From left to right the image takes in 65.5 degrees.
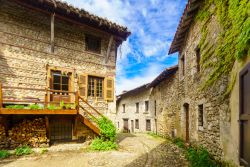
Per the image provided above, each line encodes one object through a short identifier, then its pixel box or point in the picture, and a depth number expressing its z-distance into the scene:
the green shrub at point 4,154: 8.02
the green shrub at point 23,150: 8.51
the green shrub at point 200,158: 6.49
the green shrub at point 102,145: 9.77
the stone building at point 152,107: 13.66
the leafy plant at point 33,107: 8.48
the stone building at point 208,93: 4.12
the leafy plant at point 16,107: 8.23
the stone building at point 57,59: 9.19
